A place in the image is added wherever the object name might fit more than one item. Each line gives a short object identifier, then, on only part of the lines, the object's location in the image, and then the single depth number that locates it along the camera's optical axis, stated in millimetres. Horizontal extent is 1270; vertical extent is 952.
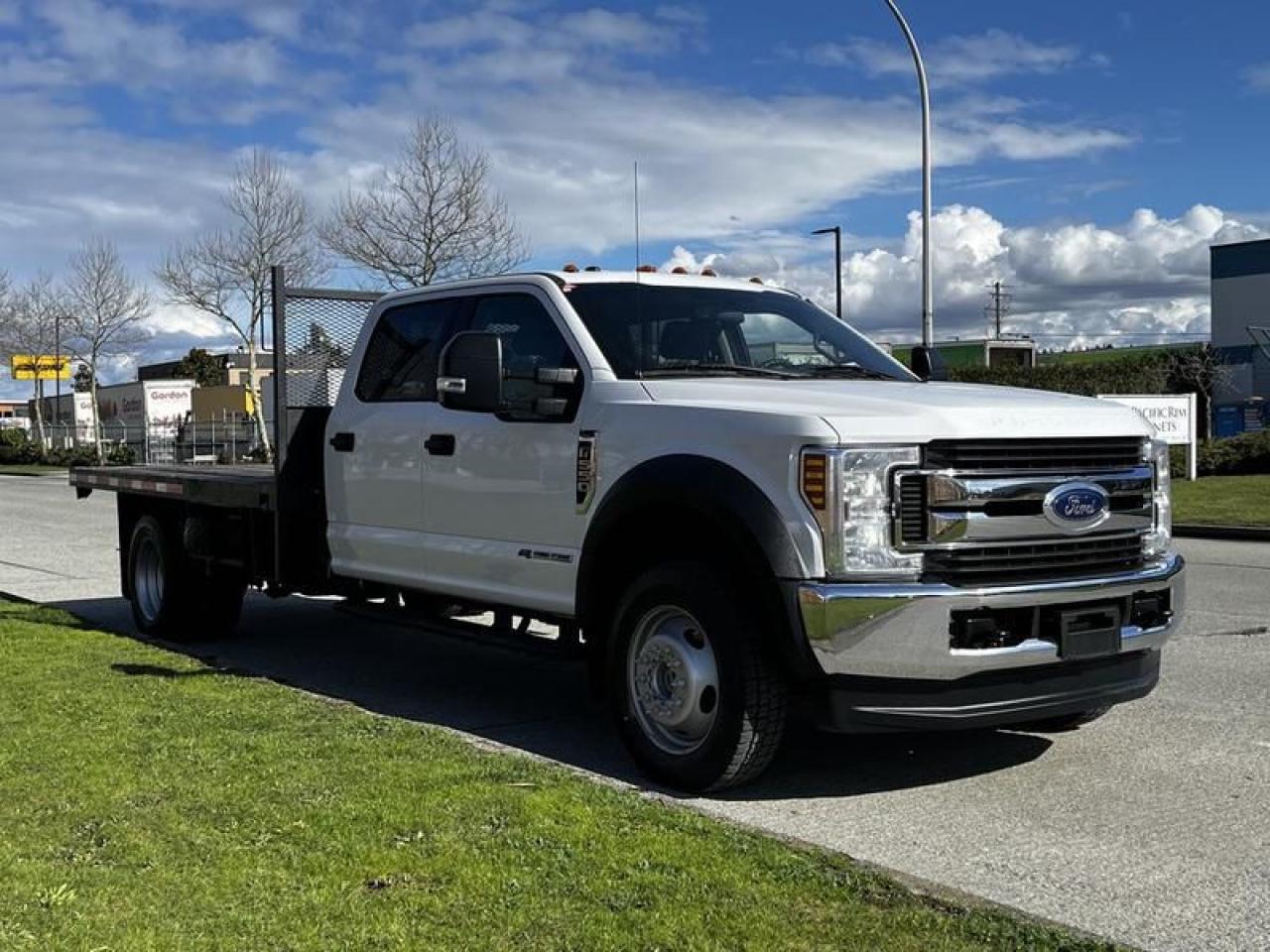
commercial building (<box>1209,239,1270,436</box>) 59344
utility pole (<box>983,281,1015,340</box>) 100500
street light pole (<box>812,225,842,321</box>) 35822
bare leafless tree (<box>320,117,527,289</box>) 30234
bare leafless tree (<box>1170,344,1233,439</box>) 47812
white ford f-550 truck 4914
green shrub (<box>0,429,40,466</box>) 61031
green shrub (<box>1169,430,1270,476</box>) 25906
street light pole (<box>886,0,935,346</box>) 20344
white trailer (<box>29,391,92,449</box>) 66875
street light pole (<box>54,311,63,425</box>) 55150
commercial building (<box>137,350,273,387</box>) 98469
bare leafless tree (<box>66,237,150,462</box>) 53406
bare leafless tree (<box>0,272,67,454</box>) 57875
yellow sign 63875
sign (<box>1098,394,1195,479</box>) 23547
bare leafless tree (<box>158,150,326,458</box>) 41438
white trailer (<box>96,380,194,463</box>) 61688
